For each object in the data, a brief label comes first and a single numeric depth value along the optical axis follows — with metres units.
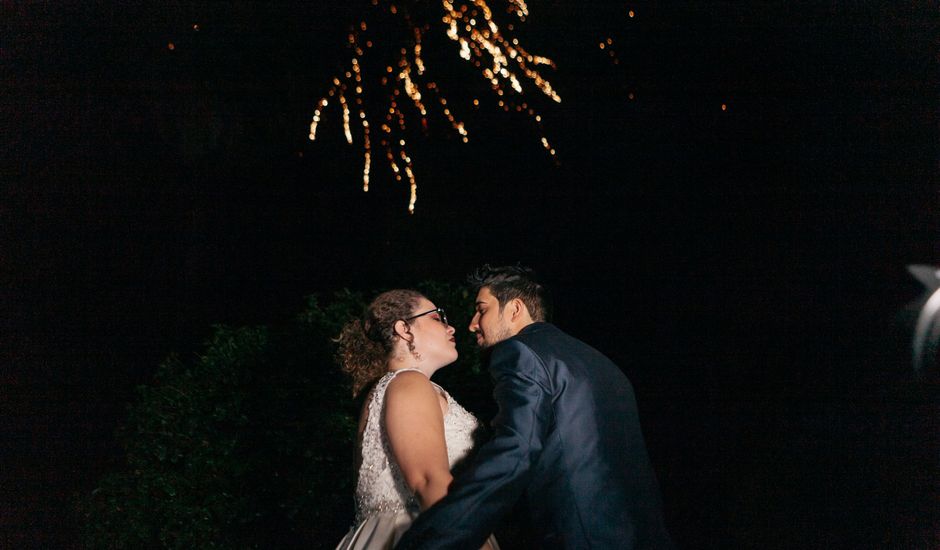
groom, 2.15
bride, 2.38
